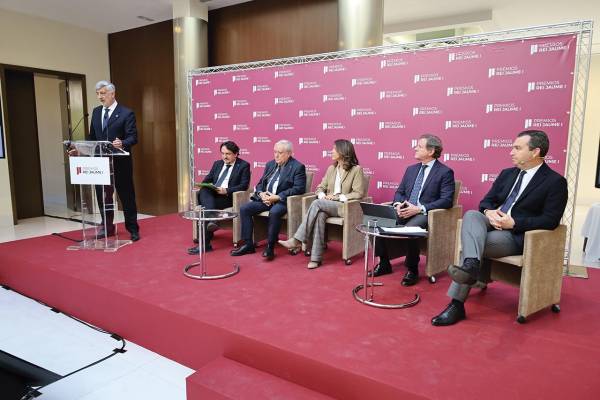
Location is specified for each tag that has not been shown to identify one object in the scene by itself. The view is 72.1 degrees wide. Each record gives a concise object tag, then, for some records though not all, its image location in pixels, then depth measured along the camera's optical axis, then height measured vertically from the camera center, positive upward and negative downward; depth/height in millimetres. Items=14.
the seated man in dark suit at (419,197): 3061 -428
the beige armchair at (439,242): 2996 -754
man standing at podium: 4059 +42
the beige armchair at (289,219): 3730 -734
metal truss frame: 3150 +848
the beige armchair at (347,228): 3396 -753
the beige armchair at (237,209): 3984 -682
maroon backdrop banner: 3389 +347
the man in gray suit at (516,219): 2377 -464
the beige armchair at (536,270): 2328 -765
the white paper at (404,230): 2559 -553
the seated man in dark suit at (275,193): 3688 -499
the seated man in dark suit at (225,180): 4027 -417
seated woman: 3445 -486
